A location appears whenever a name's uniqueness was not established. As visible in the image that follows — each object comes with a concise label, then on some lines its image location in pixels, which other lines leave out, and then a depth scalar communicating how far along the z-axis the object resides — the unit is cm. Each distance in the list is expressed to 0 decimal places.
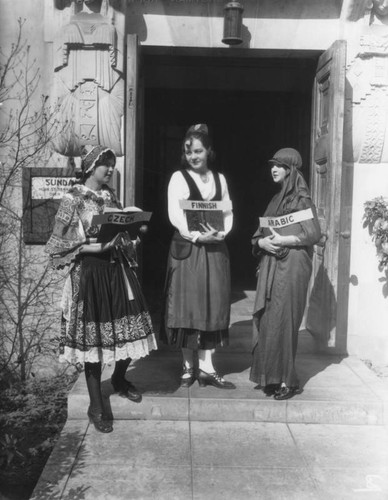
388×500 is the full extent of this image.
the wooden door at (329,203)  548
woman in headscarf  462
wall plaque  567
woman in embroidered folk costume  430
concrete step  466
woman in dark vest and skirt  472
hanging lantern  549
